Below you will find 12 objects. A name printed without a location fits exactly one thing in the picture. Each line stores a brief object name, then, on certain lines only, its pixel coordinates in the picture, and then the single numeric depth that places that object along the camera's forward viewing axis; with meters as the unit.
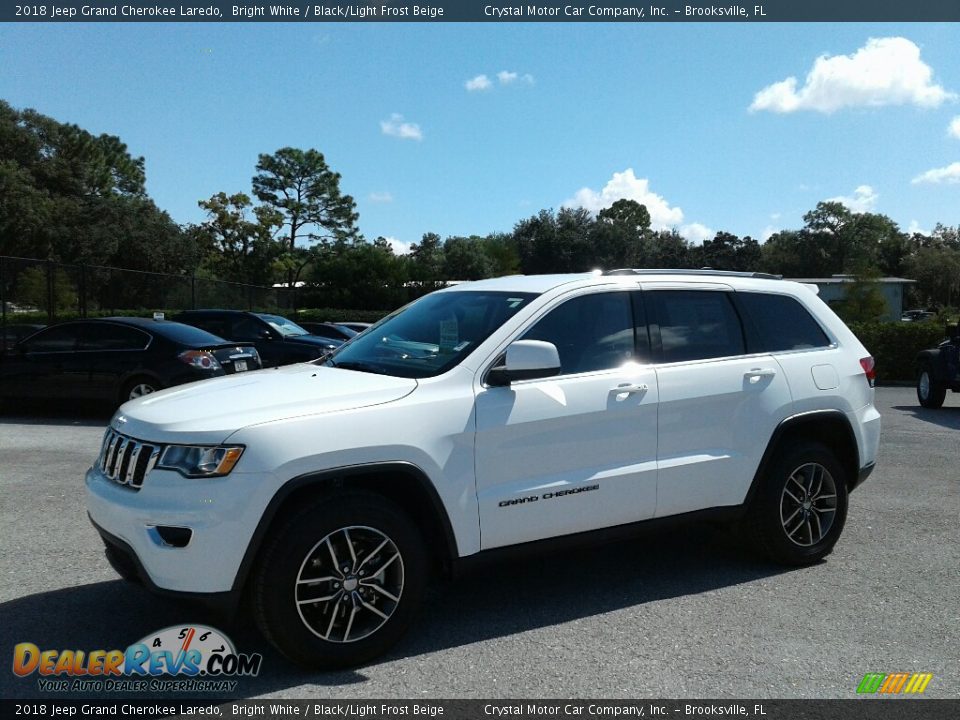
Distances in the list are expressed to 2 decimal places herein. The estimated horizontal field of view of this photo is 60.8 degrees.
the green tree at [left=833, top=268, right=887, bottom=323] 40.50
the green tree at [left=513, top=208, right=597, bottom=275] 80.25
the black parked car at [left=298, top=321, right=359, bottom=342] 20.66
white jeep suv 3.53
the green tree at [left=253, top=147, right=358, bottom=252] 70.81
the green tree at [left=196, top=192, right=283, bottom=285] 64.69
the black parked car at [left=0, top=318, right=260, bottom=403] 11.16
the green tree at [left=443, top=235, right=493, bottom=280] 71.94
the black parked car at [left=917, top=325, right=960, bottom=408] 13.96
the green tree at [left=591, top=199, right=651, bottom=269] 80.88
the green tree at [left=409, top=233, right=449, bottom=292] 56.50
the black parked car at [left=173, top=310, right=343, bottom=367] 14.86
